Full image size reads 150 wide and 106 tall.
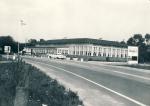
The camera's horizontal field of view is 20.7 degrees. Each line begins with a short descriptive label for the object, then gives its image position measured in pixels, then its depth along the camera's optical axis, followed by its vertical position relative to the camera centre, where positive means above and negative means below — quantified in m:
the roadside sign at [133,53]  78.31 -1.25
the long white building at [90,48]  137.88 -0.78
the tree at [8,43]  147.75 +0.89
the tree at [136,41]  188.38 +2.57
